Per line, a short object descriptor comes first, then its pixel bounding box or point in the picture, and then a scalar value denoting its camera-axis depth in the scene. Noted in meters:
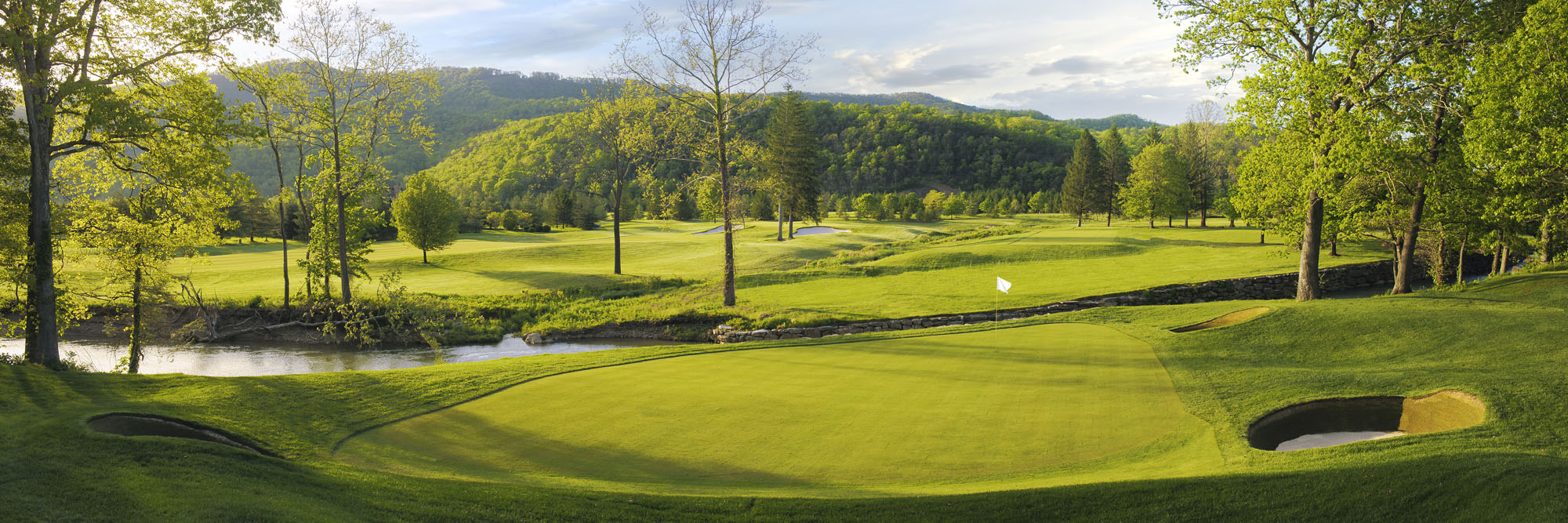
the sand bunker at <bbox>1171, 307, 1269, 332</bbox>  17.02
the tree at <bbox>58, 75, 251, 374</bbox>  13.14
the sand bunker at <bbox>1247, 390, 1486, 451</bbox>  9.26
